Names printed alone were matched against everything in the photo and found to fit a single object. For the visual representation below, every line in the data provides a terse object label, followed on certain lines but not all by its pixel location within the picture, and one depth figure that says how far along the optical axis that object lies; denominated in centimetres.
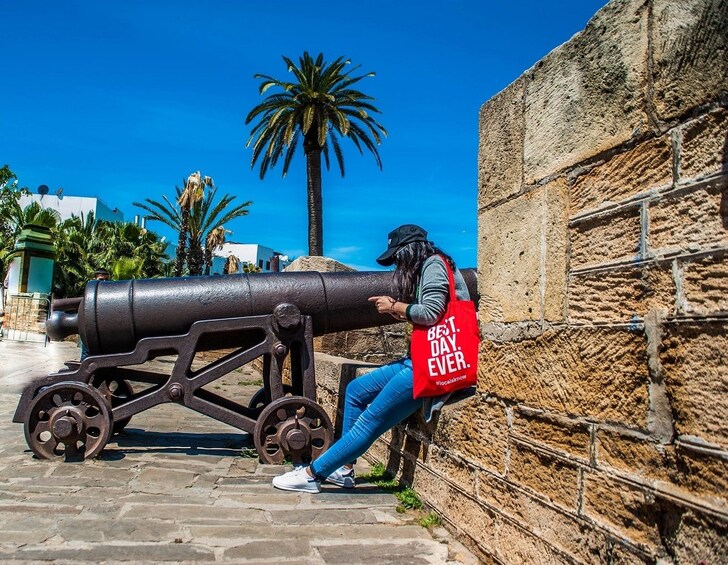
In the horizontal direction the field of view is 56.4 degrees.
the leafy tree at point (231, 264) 3178
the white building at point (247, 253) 7262
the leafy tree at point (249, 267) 5266
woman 334
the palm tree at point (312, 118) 2311
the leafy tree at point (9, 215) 3544
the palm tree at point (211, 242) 3297
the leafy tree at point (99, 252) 3297
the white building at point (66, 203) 5341
